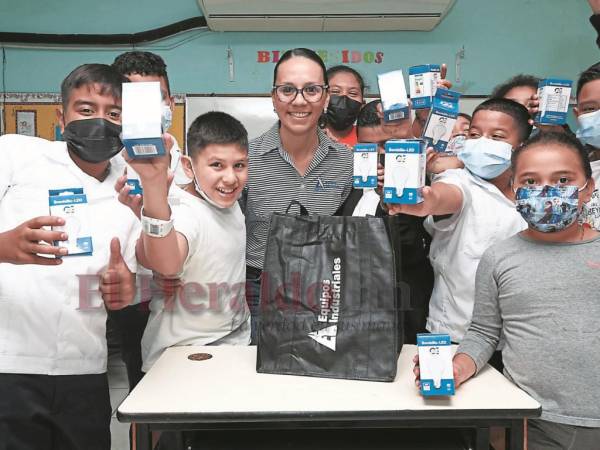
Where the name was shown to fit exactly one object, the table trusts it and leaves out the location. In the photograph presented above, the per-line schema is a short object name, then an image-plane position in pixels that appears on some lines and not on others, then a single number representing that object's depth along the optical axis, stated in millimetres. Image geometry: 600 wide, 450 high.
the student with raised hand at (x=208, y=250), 1643
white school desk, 1192
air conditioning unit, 4082
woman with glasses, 1963
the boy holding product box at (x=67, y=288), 1479
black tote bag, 1383
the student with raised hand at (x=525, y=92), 2133
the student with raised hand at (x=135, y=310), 2121
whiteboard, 4426
